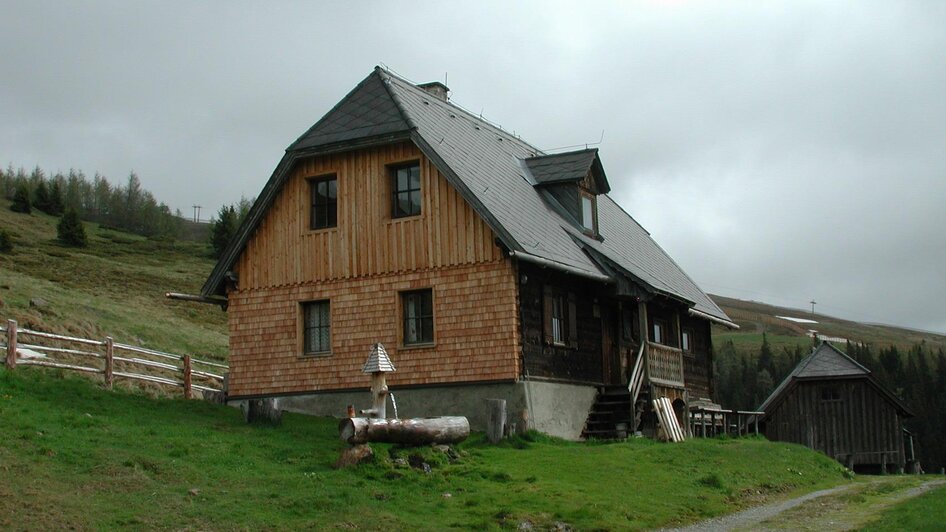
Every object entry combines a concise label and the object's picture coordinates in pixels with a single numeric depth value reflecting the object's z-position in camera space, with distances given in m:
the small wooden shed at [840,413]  40.31
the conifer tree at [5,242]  64.59
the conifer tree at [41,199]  88.31
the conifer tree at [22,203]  85.06
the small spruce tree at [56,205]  88.62
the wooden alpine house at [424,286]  25.69
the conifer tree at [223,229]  80.88
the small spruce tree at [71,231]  73.88
